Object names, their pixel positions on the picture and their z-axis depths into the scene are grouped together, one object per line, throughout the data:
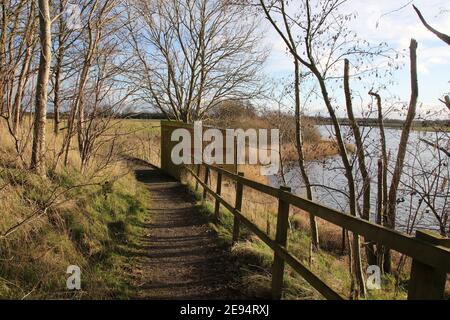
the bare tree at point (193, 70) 19.75
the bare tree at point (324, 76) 6.01
